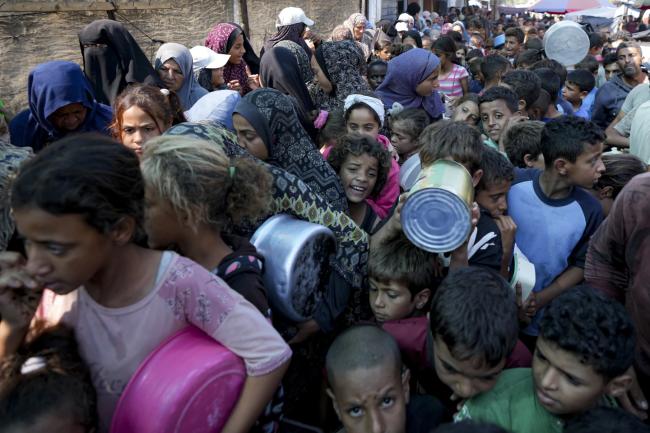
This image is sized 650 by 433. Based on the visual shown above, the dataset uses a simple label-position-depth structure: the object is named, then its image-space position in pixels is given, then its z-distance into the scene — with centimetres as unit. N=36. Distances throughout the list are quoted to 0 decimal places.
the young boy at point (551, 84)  509
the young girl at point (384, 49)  852
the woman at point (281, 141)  279
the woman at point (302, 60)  510
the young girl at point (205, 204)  165
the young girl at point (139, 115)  288
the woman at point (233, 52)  570
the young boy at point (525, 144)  339
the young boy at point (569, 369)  162
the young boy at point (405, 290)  216
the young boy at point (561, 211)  264
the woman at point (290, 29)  659
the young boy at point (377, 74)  644
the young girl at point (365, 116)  391
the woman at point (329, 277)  216
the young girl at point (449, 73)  640
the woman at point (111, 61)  421
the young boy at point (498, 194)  255
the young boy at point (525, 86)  462
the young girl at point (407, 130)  407
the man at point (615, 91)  610
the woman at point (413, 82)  498
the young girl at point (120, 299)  131
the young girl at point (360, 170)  297
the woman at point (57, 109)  311
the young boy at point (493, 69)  593
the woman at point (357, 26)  875
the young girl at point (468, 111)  429
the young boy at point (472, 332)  175
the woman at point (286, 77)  451
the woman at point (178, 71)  449
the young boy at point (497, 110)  398
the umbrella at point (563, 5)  1888
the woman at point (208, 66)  522
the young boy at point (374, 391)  187
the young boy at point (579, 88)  652
